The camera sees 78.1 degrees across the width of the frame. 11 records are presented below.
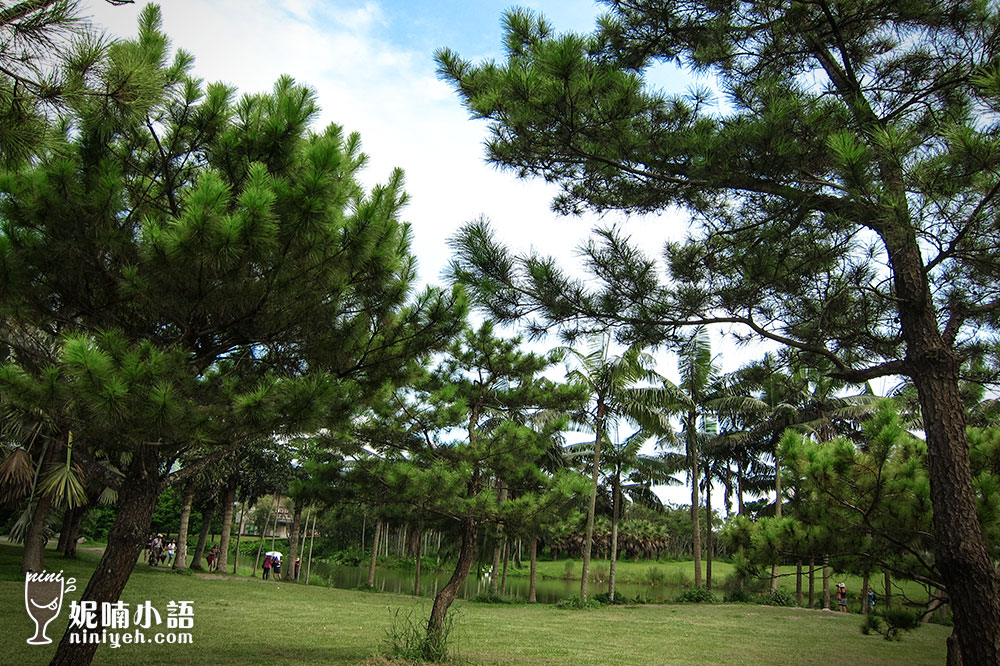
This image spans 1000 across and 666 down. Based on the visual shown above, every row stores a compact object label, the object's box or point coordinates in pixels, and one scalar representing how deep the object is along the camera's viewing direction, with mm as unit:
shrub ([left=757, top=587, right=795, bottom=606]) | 18516
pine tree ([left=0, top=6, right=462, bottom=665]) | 3697
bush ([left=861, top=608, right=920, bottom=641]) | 5156
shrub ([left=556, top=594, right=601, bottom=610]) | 16297
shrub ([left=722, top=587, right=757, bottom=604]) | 18686
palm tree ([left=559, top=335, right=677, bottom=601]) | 17609
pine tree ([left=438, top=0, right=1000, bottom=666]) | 3613
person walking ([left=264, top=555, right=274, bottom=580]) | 20103
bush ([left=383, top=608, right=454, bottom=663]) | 6422
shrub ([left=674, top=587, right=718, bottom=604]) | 18266
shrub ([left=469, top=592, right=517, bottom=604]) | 17672
